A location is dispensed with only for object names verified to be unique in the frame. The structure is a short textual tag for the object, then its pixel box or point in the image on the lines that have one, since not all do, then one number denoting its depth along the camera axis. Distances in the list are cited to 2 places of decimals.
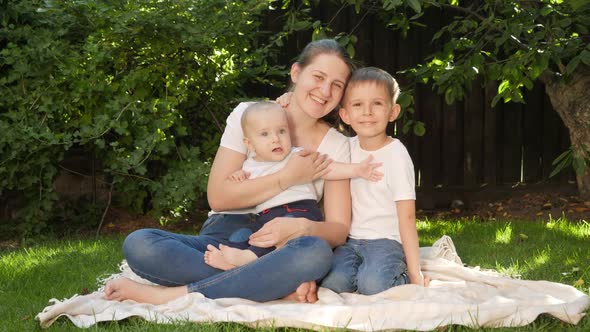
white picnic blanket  2.47
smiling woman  2.77
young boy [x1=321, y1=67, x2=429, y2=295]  2.95
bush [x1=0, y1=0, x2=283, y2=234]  4.71
